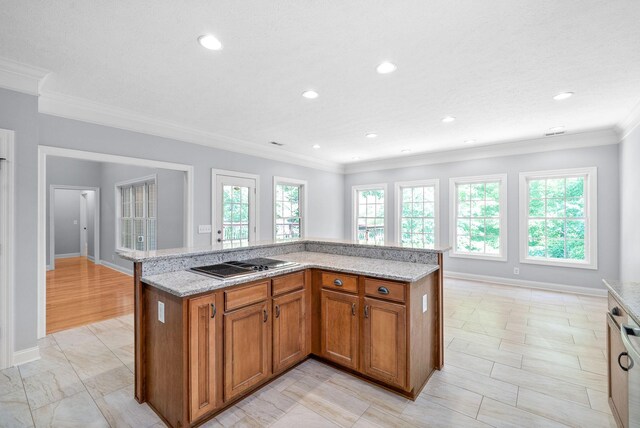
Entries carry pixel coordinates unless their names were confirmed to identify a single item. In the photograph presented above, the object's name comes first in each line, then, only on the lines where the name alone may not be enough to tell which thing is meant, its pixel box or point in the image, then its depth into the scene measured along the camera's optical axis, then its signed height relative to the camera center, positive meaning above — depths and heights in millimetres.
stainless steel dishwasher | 1320 -735
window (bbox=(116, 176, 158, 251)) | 5867 -17
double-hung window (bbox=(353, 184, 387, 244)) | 7320 +37
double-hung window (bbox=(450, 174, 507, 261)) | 5621 -82
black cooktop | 2141 -436
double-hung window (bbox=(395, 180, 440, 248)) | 6398 +26
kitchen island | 1848 -822
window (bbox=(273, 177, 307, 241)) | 6141 +138
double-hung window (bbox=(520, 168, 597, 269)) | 4879 -79
